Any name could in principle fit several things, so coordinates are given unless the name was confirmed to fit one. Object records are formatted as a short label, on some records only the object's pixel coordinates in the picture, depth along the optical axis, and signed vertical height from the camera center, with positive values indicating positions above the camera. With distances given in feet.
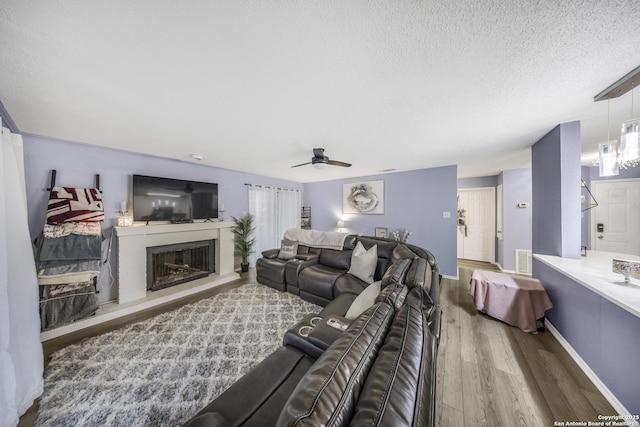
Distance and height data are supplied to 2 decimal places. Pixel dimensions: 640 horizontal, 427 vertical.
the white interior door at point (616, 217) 11.27 -0.17
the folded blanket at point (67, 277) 7.11 -2.42
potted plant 14.06 -1.90
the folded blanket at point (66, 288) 7.41 -2.88
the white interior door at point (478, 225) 16.38 -0.94
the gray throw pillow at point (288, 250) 11.96 -2.23
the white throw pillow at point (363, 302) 5.33 -2.46
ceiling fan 8.74 +2.44
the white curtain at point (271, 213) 15.83 +0.04
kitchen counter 4.11 -1.69
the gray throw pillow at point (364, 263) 9.07 -2.33
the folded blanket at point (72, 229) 7.50 -0.64
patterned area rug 4.45 -4.34
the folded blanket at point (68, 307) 7.19 -3.57
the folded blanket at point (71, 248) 7.32 -1.36
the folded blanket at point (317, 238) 11.27 -1.47
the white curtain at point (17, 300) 4.05 -2.08
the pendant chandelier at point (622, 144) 4.47 +1.90
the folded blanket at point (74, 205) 7.68 +0.31
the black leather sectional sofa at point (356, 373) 1.81 -1.81
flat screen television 9.95 +0.78
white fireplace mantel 9.14 -1.52
